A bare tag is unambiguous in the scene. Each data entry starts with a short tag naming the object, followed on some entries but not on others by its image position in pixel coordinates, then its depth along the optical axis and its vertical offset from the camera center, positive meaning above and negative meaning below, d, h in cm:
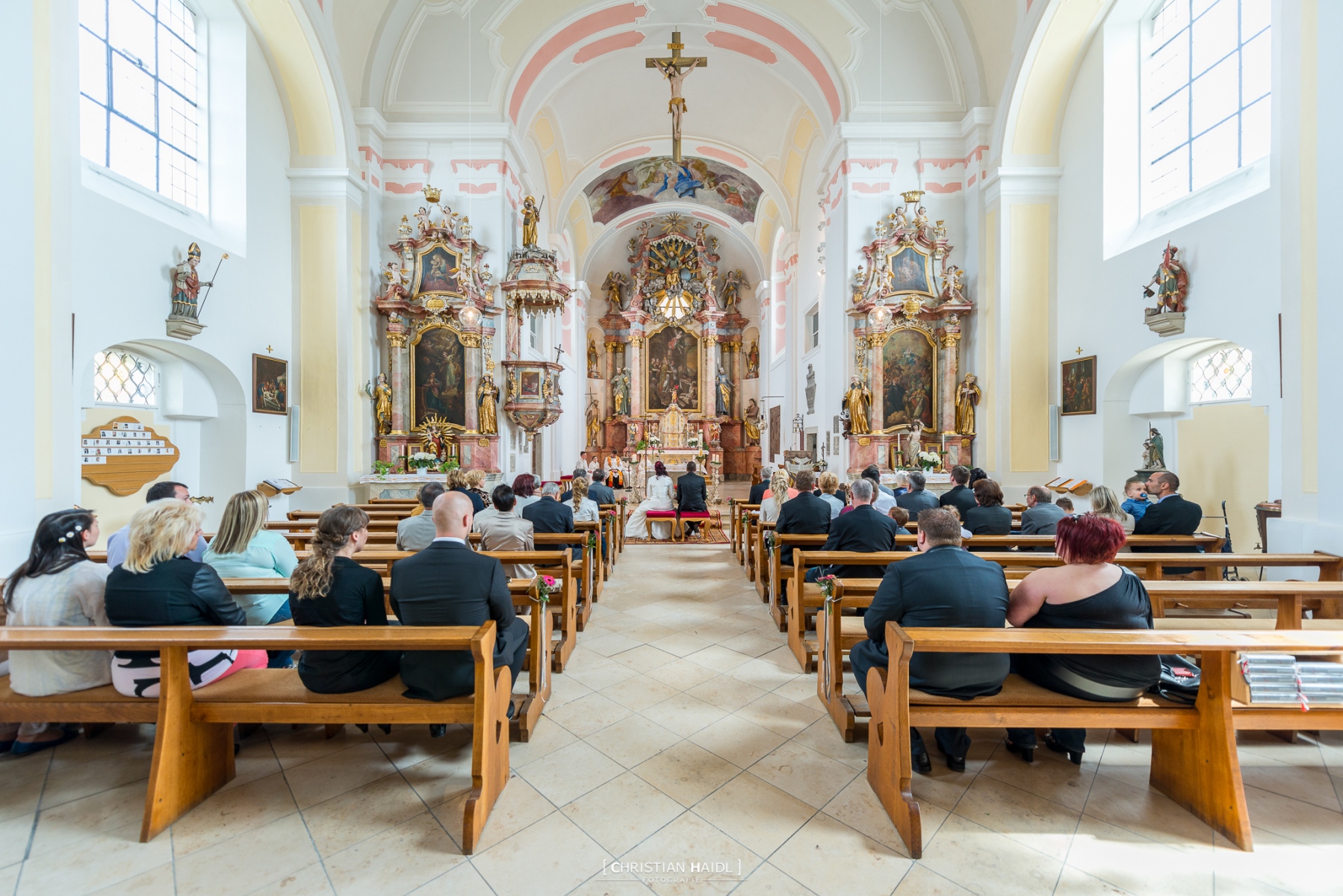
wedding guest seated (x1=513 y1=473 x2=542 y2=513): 520 -30
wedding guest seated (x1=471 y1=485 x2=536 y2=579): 442 -55
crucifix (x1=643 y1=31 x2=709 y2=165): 1036 +634
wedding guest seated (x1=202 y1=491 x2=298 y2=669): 319 -54
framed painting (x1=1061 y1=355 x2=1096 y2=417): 837 +84
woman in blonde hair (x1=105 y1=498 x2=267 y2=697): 252 -55
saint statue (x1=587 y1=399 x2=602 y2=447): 2061 +82
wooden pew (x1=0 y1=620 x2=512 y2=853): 232 -101
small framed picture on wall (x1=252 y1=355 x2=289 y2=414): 827 +86
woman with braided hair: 251 -59
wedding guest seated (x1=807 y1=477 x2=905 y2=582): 418 -55
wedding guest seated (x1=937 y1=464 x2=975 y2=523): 578 -42
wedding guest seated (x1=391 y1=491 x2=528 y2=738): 251 -60
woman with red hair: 241 -62
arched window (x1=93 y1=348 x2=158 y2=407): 661 +76
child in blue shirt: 532 -44
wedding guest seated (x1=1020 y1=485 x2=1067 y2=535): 484 -50
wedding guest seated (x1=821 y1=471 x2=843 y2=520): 585 -38
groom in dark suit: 909 -64
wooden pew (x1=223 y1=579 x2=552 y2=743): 307 -106
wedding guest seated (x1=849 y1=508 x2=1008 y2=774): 246 -62
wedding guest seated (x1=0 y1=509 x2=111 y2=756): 261 -63
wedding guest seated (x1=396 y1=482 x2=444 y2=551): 424 -55
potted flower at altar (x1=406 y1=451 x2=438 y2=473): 970 -18
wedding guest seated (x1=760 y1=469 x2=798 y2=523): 616 -47
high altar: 2064 +348
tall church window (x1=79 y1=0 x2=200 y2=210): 620 +378
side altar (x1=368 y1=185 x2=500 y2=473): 1002 +158
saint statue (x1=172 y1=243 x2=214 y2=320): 678 +174
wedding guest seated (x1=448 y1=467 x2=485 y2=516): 552 -29
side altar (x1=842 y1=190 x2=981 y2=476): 1005 +154
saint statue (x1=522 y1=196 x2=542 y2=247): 1122 +404
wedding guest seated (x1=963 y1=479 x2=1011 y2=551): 485 -50
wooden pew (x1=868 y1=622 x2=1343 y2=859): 227 -99
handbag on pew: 247 -91
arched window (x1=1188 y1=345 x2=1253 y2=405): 679 +81
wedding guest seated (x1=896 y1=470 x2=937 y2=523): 580 -45
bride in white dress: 927 -78
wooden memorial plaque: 642 -6
